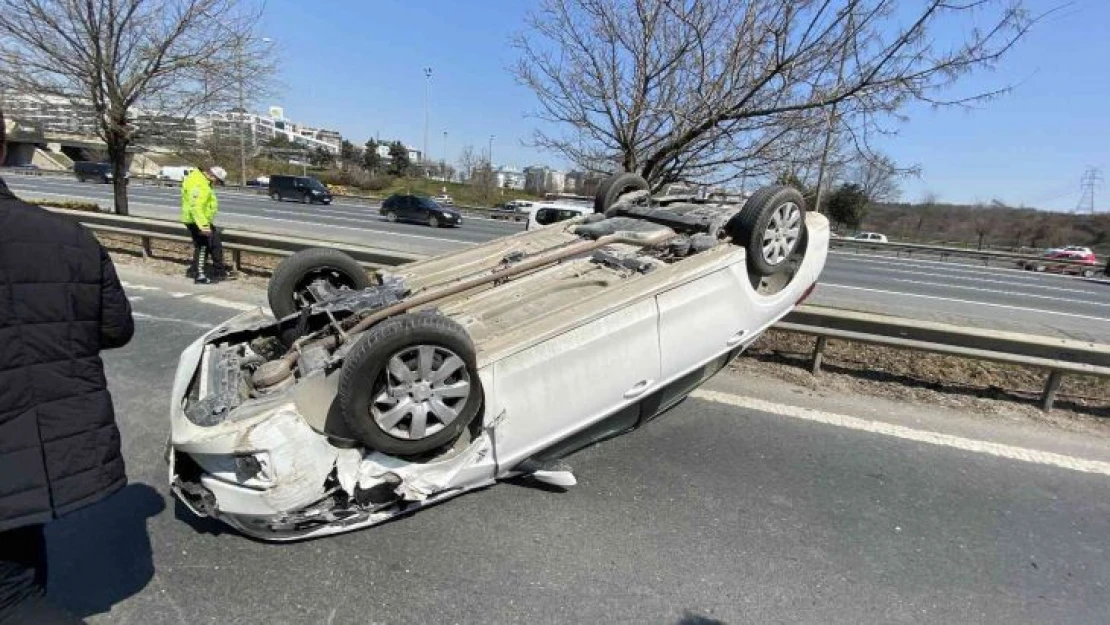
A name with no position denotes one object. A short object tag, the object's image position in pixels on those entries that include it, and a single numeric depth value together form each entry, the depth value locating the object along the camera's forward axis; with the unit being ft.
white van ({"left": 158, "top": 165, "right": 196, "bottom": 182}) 161.95
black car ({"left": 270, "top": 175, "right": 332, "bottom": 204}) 106.93
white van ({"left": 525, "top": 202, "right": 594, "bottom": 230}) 47.80
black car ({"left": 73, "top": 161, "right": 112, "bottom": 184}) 135.03
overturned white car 7.99
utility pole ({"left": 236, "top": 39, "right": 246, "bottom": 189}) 35.58
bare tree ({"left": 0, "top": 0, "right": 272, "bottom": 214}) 31.68
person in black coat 5.13
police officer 25.62
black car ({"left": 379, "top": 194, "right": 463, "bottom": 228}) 82.38
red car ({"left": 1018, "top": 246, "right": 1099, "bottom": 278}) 79.25
